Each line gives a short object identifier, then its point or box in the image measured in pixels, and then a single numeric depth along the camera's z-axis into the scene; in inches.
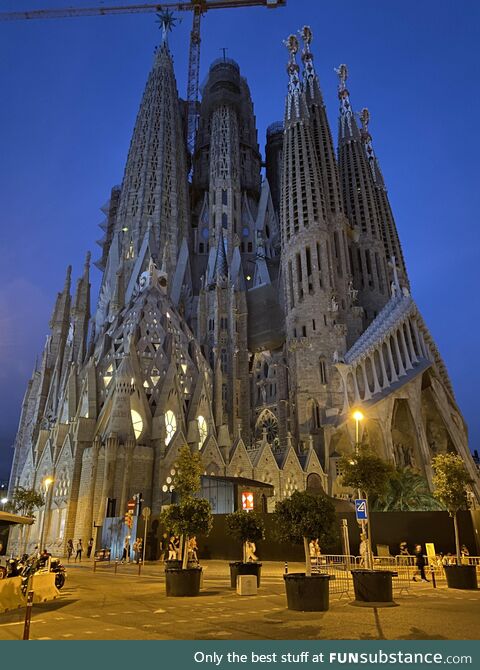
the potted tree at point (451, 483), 685.3
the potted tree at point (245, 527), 667.4
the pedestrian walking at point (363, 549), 697.7
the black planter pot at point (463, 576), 588.7
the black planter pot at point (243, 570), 617.9
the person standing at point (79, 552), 1313.2
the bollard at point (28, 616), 294.6
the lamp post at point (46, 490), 1603.1
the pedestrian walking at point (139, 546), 970.2
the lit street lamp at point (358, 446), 693.2
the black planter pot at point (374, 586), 470.6
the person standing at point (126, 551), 1136.7
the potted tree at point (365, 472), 676.7
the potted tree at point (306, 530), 424.2
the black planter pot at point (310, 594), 422.0
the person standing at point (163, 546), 1132.5
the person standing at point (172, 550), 792.9
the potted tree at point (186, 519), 537.0
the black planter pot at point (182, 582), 534.6
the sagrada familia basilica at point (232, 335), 1726.1
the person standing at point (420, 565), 693.7
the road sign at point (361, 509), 612.4
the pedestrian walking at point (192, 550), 664.0
